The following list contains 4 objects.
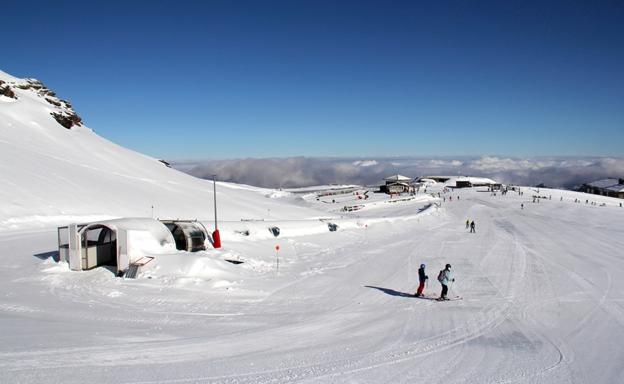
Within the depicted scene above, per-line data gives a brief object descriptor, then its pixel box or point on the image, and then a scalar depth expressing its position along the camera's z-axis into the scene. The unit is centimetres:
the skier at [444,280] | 1354
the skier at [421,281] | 1391
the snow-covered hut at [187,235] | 1900
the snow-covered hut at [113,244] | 1536
